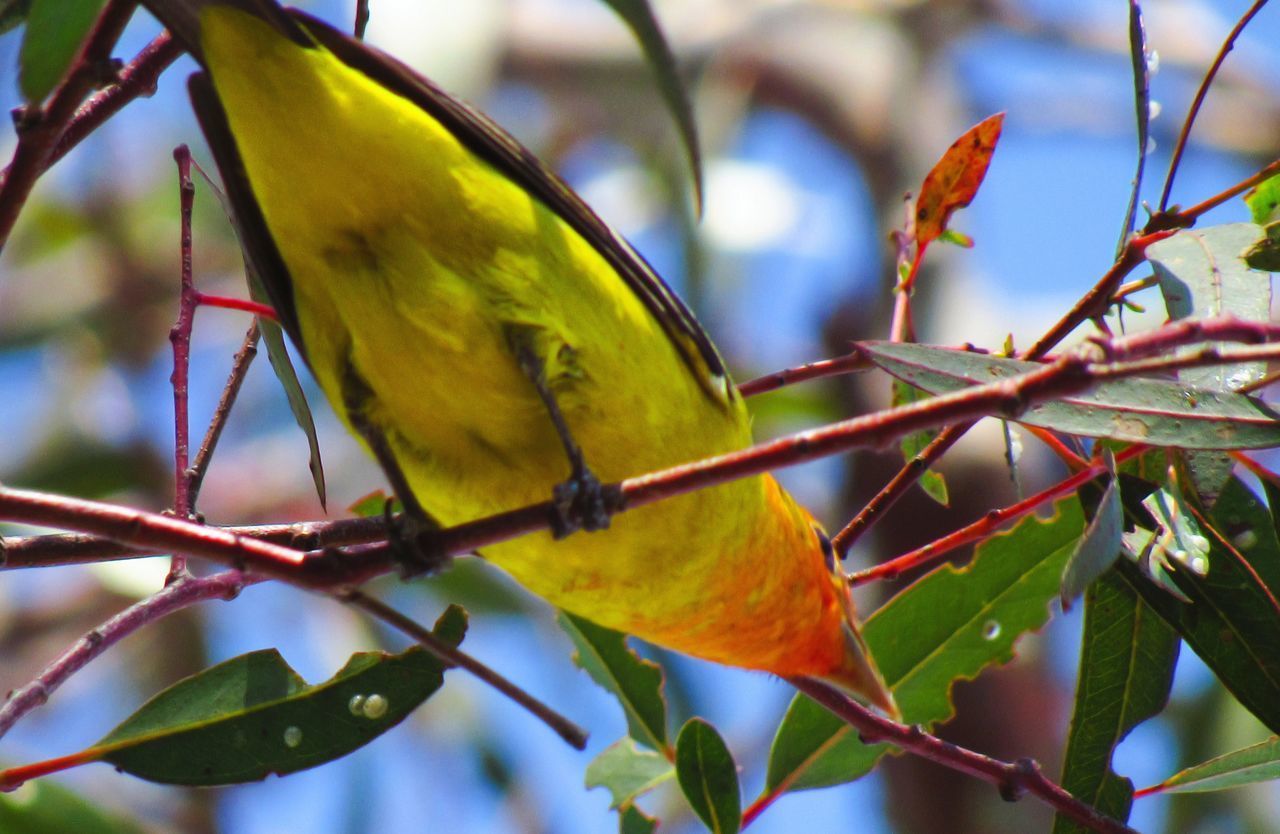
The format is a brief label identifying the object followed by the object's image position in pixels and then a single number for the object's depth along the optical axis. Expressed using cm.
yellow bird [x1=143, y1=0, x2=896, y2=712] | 466
